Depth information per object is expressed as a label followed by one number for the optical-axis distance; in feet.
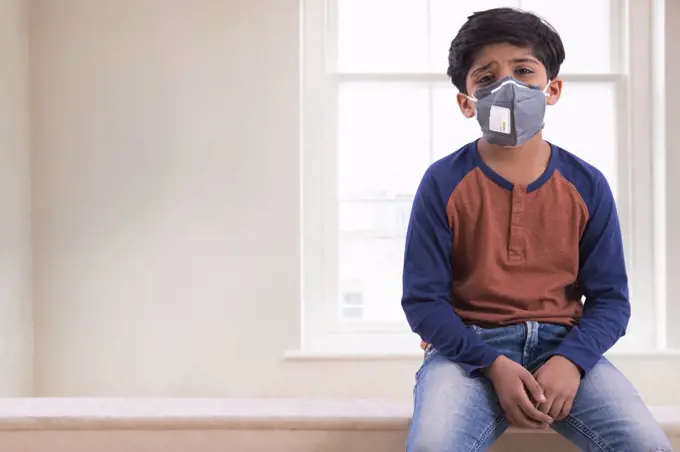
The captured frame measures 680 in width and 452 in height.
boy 3.86
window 8.86
